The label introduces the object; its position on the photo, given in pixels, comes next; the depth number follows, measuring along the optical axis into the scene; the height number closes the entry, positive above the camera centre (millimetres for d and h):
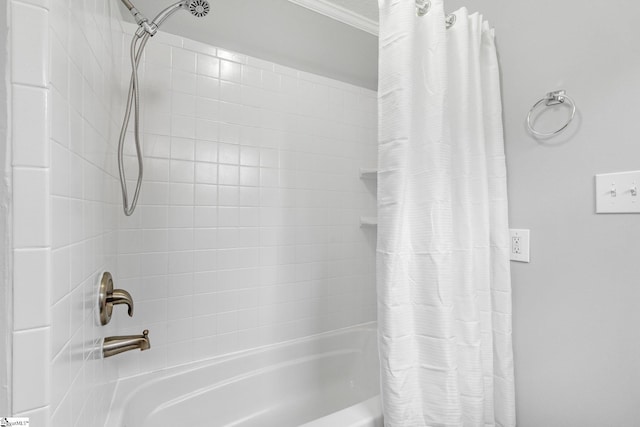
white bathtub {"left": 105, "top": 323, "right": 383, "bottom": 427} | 1233 -817
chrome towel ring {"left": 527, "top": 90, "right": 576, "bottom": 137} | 1010 +399
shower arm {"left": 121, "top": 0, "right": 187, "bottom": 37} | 1063 +713
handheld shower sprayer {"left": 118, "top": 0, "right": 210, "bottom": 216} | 1041 +698
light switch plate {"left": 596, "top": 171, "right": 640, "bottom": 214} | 885 +75
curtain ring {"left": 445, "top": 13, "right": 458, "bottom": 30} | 1076 +711
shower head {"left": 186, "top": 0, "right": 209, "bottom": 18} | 1037 +749
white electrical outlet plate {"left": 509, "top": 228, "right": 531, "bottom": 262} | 1129 -101
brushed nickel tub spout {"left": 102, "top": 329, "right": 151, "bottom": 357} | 899 -362
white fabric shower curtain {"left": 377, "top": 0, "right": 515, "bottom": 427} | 934 -58
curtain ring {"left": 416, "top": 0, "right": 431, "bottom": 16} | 1008 +713
